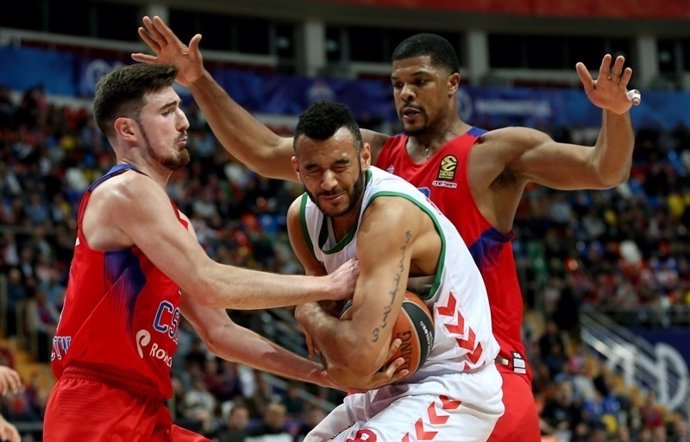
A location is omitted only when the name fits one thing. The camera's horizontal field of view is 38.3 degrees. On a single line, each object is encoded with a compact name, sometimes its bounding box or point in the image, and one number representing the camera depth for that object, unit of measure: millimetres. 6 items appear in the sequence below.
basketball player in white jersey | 3951
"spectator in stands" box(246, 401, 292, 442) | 10984
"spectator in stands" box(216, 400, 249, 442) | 10359
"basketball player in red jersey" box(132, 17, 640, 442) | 4875
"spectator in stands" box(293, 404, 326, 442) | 11734
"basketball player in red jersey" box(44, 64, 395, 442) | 4035
